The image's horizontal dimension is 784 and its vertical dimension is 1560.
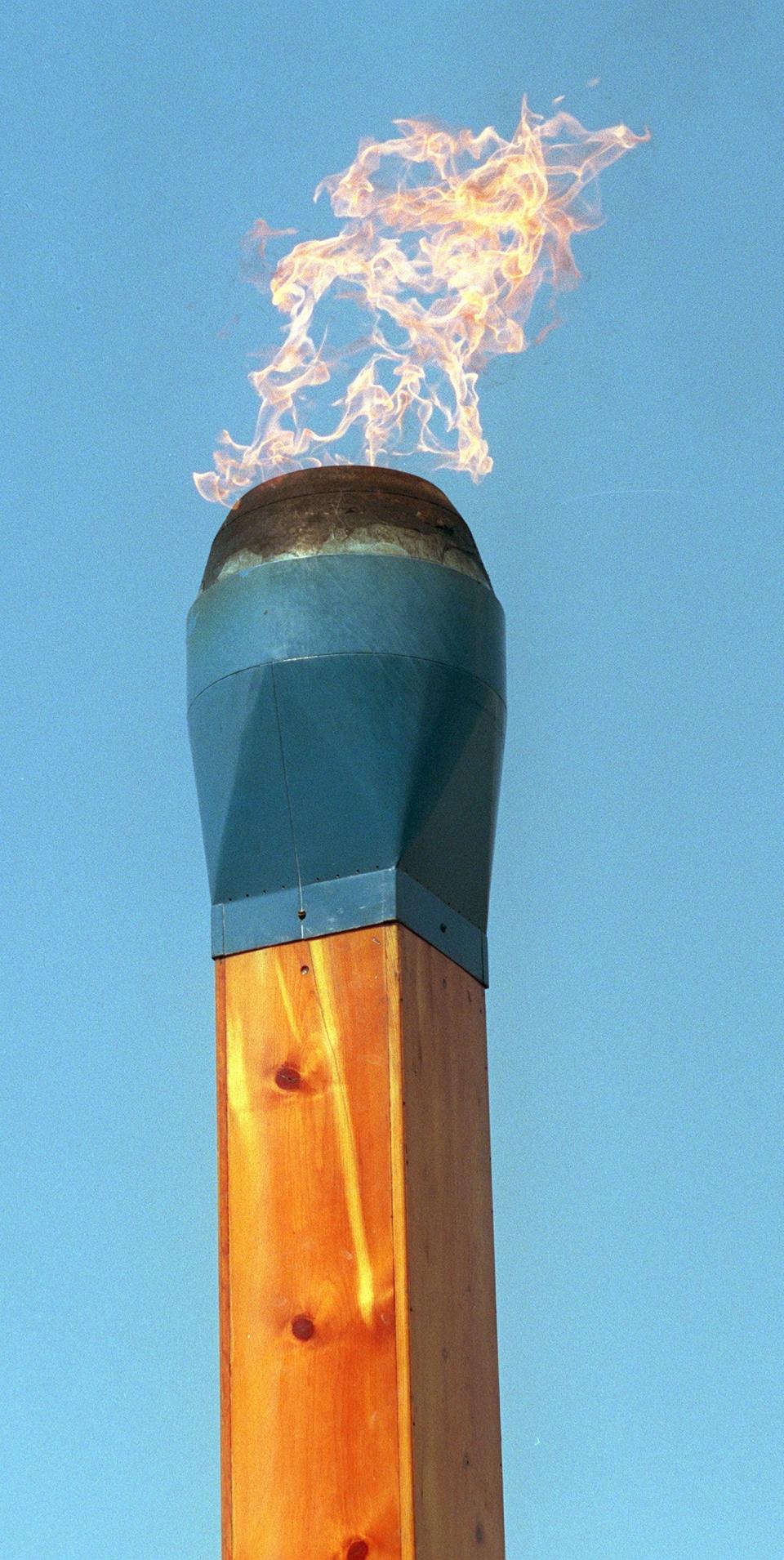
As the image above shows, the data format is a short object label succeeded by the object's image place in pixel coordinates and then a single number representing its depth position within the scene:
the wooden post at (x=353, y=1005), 4.97
